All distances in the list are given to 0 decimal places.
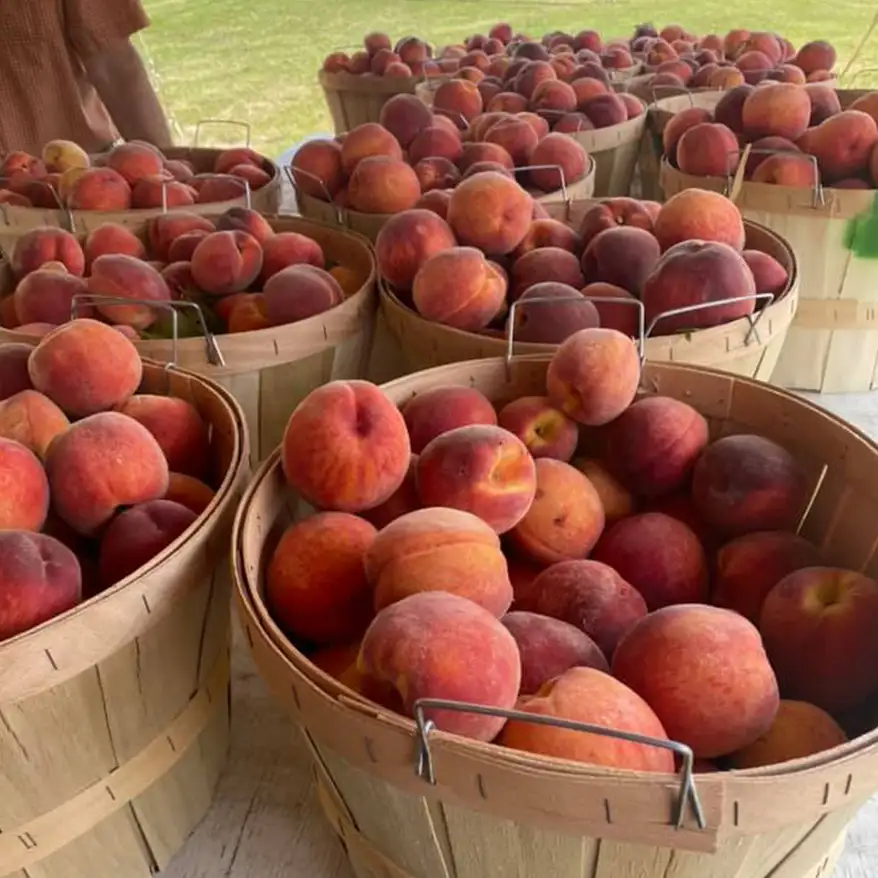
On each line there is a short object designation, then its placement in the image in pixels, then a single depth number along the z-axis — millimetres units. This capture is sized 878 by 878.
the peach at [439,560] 618
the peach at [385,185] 1445
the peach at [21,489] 724
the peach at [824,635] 639
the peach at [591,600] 674
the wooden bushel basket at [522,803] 469
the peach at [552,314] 989
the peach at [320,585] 678
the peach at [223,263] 1177
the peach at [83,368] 865
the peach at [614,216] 1224
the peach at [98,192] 1483
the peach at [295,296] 1115
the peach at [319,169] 1606
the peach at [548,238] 1218
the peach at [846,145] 1396
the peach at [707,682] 574
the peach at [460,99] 1983
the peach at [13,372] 917
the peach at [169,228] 1353
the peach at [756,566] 743
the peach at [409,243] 1138
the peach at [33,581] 640
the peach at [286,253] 1252
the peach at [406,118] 1707
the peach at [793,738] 590
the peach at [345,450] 726
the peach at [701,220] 1125
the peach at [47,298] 1125
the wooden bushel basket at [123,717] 610
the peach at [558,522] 773
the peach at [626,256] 1092
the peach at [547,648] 614
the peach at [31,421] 824
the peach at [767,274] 1100
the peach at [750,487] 786
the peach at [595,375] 831
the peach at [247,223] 1310
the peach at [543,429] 859
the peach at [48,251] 1242
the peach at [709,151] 1461
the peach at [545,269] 1120
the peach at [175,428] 865
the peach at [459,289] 1042
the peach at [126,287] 1097
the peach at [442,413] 836
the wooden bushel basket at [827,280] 1284
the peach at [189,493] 817
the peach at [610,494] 857
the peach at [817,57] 2129
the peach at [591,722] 515
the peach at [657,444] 837
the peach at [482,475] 724
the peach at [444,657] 528
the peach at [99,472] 763
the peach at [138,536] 722
